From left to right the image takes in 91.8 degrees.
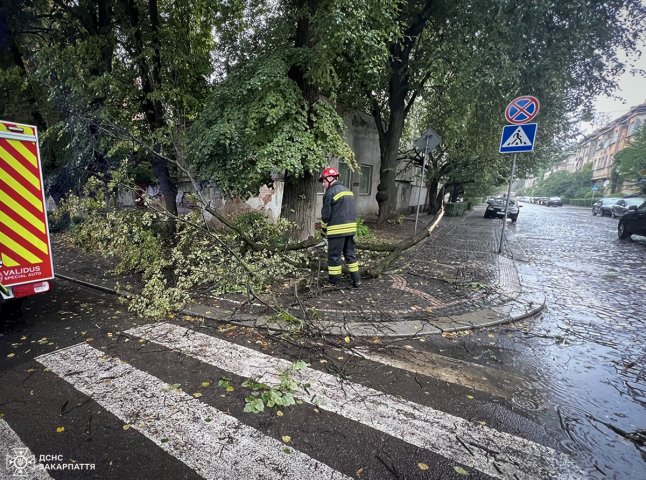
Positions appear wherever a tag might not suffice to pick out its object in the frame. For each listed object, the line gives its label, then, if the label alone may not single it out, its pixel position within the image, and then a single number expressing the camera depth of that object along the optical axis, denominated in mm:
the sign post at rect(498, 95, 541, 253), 6922
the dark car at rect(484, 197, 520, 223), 20469
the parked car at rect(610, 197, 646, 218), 21980
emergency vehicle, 3461
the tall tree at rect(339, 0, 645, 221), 7281
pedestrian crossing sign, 7023
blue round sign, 6859
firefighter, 5152
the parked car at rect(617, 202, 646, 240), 11109
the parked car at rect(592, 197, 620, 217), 25839
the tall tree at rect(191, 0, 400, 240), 5664
